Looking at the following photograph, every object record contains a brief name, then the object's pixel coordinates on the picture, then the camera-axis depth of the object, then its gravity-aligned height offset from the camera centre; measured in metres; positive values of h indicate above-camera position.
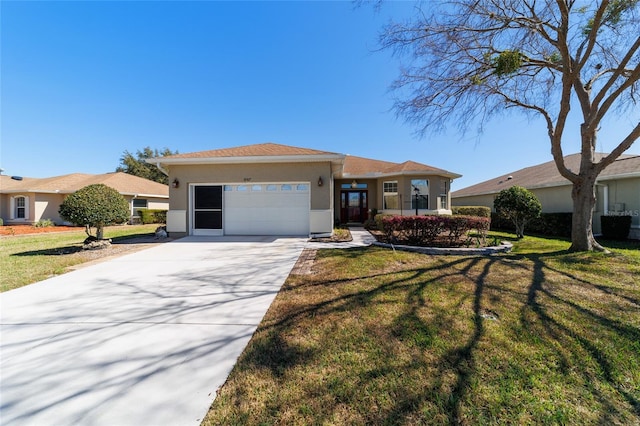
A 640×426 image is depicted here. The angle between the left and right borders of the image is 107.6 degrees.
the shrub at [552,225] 10.64 -0.66
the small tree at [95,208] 7.27 +0.23
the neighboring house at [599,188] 9.58 +1.15
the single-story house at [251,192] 9.77 +0.95
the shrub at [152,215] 18.43 -0.05
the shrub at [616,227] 9.38 -0.66
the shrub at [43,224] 15.83 -0.58
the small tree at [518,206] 9.45 +0.23
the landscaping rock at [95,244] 7.69 -0.96
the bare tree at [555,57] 6.09 +4.73
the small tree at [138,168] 34.00 +6.94
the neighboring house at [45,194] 16.84 +1.62
